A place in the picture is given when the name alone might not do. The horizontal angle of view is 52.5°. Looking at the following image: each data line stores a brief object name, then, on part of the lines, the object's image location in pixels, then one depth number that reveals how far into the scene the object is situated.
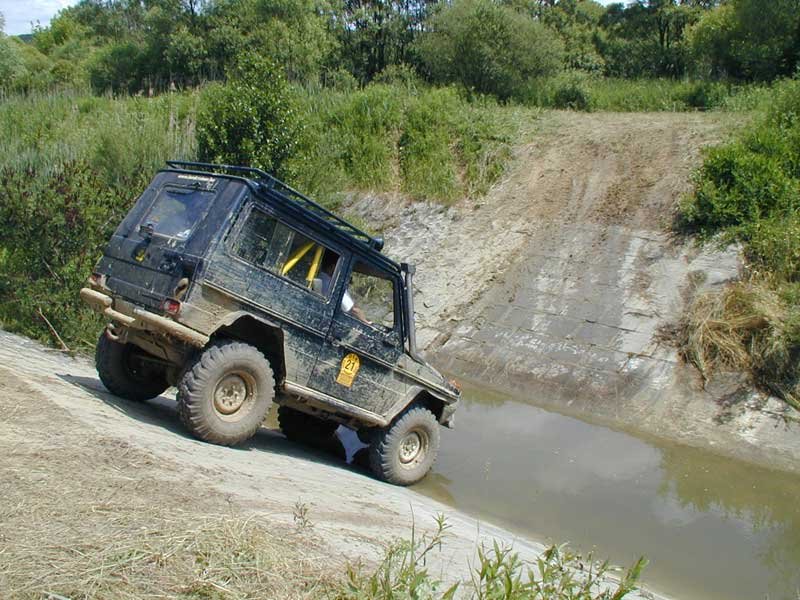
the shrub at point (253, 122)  17.17
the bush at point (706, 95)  23.33
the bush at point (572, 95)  26.08
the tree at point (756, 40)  24.23
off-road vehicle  6.96
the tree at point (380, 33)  39.03
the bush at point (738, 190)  15.34
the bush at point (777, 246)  13.88
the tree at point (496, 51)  27.80
